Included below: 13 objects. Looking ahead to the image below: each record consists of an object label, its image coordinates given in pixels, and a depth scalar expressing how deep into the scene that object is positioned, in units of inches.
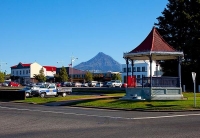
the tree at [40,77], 4648.9
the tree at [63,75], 4835.1
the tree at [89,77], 5078.7
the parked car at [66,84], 4042.3
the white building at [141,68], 4483.3
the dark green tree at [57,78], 4965.6
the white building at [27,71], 5477.4
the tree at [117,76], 5153.1
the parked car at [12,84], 3862.7
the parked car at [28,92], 1727.4
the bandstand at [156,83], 1328.7
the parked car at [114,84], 3625.5
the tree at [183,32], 2047.2
